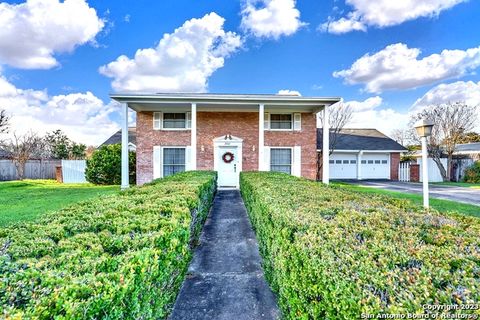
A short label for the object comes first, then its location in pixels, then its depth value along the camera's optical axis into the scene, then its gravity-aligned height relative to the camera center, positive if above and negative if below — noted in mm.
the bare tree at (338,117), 19450 +3586
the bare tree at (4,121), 20094 +3498
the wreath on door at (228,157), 14219 +376
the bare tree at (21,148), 21234 +1430
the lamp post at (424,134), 5212 +632
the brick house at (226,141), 14188 +1299
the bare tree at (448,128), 20530 +2857
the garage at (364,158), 20141 +416
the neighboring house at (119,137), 20044 +2210
